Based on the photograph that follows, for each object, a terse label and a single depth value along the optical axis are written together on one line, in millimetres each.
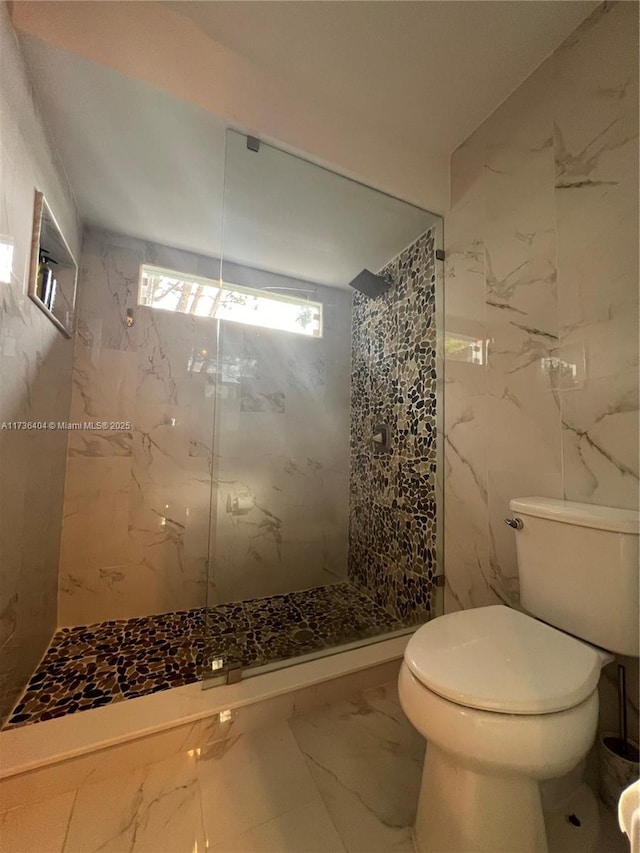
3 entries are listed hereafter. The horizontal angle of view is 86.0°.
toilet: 657
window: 1834
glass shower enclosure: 1626
